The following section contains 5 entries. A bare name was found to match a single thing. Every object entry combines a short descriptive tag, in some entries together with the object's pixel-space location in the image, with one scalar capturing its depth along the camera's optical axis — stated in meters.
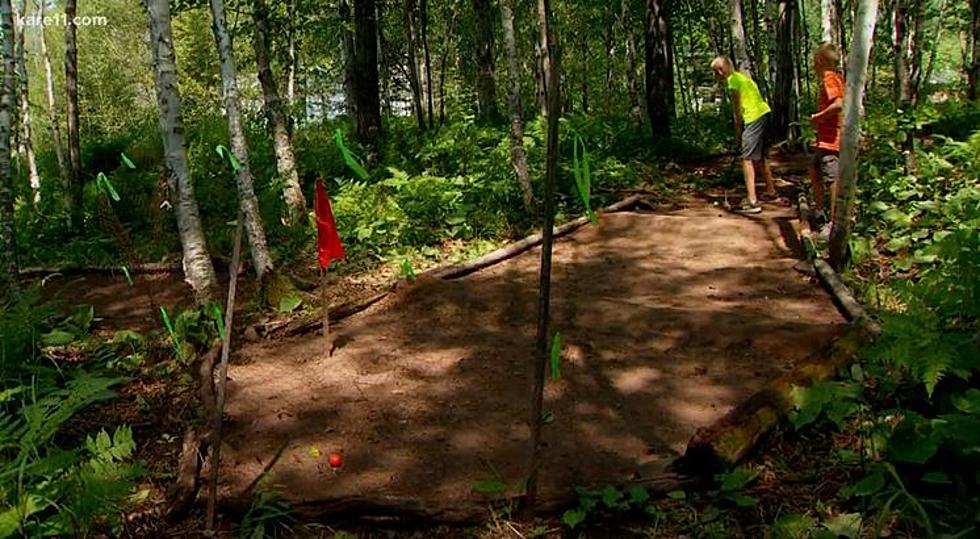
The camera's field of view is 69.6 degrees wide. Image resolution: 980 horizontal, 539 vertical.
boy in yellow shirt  8.60
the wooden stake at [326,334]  5.61
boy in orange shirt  6.82
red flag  4.98
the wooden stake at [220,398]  3.38
